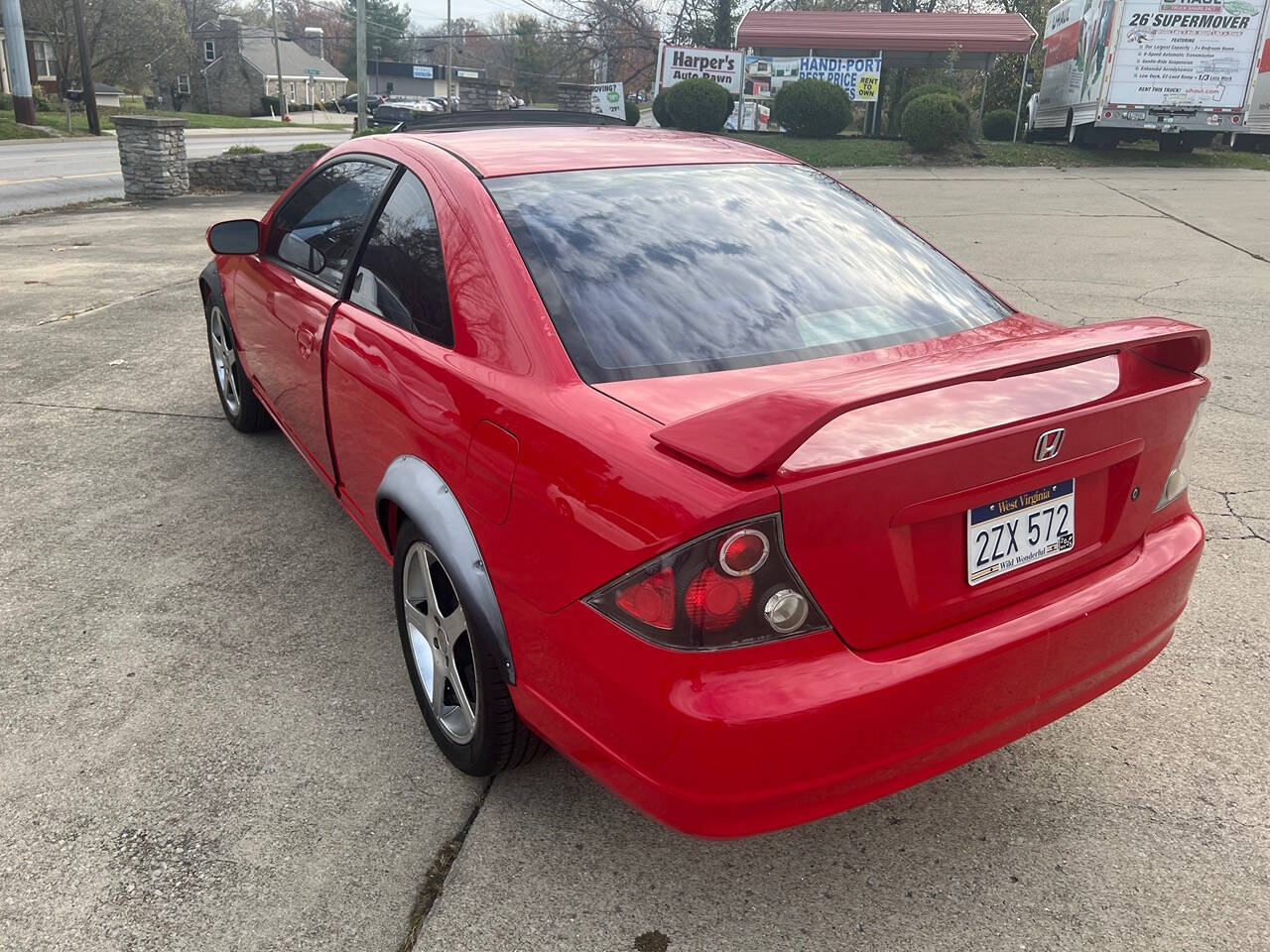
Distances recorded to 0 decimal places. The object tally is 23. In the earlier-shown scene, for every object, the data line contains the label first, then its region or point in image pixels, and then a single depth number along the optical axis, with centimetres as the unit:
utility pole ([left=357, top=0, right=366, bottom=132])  2357
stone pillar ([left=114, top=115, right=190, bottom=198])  1677
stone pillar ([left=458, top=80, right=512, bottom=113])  3200
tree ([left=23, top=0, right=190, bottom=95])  4466
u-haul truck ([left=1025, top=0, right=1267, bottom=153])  1816
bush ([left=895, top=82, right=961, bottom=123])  2208
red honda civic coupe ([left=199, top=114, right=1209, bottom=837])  175
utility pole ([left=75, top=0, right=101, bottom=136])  3072
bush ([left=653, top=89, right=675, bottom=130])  2533
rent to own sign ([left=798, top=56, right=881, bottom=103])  2577
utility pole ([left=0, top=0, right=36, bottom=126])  2959
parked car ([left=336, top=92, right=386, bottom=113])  7138
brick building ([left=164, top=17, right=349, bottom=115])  7244
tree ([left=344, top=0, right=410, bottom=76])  10144
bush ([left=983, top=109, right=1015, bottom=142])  2384
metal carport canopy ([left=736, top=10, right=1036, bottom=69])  2673
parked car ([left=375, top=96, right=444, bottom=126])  4340
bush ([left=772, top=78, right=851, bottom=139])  2370
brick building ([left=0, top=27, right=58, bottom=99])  5482
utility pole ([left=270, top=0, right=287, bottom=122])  6337
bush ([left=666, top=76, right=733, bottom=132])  2456
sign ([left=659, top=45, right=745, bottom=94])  2658
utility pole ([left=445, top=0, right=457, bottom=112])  5600
